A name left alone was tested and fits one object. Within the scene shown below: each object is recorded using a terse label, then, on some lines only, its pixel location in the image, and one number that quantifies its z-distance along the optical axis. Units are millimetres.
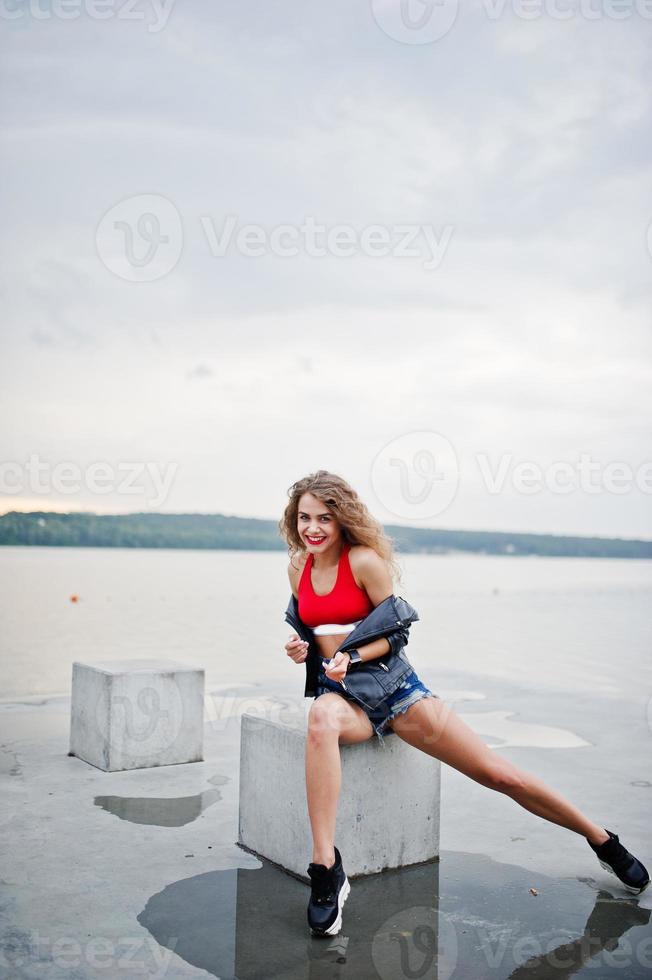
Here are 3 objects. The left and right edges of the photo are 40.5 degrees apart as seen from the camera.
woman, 3883
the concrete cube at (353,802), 4230
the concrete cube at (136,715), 6090
